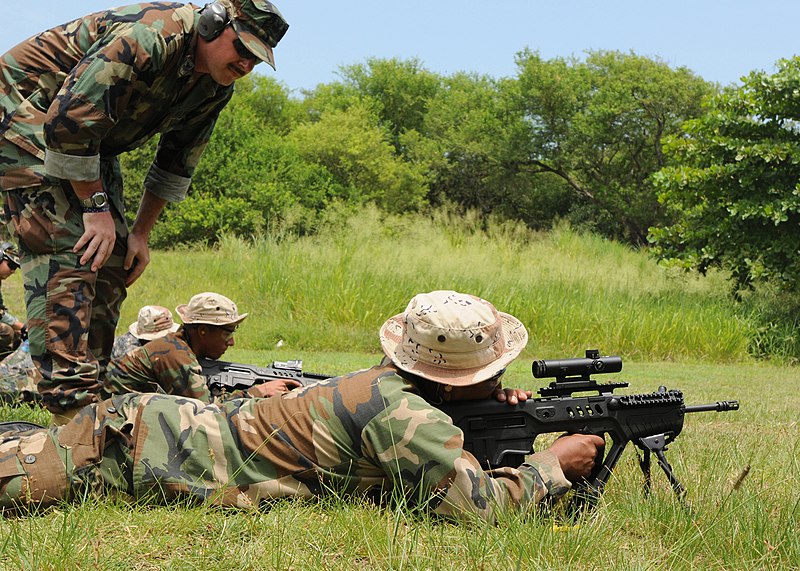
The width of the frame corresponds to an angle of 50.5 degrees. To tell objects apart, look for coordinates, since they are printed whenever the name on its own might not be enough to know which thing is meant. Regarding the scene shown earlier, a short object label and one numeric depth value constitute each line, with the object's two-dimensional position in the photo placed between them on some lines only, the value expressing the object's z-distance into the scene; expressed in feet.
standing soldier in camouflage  12.40
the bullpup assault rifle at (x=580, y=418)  11.56
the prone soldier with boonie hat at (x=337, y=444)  10.55
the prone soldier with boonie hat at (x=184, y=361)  17.66
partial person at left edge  22.34
